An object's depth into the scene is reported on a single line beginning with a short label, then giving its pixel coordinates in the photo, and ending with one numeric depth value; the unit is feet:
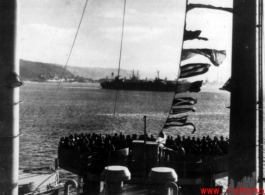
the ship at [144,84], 575.62
